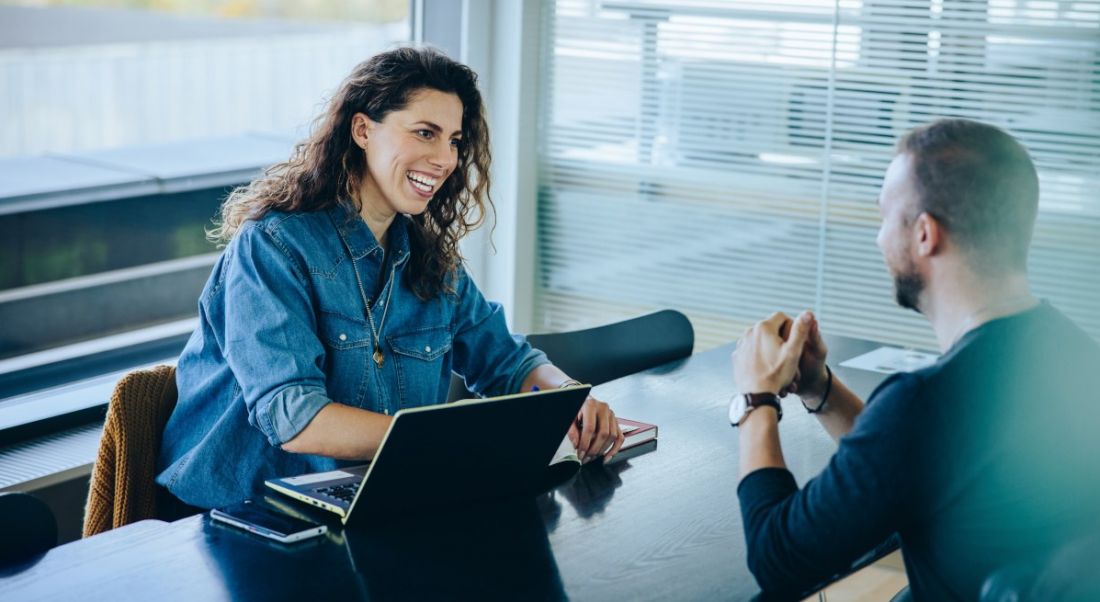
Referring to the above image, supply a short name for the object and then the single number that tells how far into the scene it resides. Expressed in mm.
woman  2018
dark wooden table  1532
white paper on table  2793
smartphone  1684
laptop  1657
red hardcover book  2181
